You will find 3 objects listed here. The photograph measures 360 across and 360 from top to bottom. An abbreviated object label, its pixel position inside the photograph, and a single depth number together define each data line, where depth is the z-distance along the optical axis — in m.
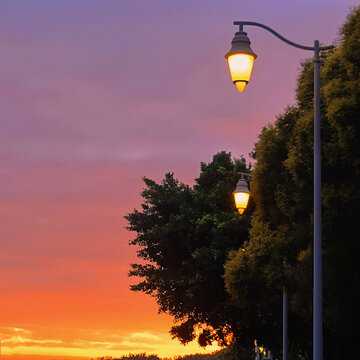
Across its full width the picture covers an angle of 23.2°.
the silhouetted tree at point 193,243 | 46.84
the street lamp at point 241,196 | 32.44
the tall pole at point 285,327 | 32.75
